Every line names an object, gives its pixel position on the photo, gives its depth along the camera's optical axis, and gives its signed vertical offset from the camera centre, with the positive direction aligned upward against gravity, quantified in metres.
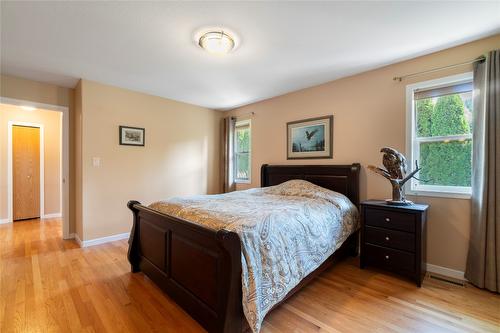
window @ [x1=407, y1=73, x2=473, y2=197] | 2.40 +0.34
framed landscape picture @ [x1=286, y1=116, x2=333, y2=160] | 3.41 +0.41
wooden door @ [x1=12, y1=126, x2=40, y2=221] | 4.70 -0.17
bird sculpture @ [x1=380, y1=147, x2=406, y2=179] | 2.48 +0.03
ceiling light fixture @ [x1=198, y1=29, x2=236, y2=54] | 2.13 +1.18
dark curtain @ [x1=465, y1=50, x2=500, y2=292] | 2.10 -0.13
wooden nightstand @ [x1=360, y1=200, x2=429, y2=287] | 2.23 -0.76
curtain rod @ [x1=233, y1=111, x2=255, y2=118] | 4.52 +1.01
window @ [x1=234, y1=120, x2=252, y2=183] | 4.67 +0.26
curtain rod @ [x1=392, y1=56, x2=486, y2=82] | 2.24 +1.04
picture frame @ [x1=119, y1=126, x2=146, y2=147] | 3.65 +0.46
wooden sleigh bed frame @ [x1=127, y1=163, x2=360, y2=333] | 1.42 -0.80
